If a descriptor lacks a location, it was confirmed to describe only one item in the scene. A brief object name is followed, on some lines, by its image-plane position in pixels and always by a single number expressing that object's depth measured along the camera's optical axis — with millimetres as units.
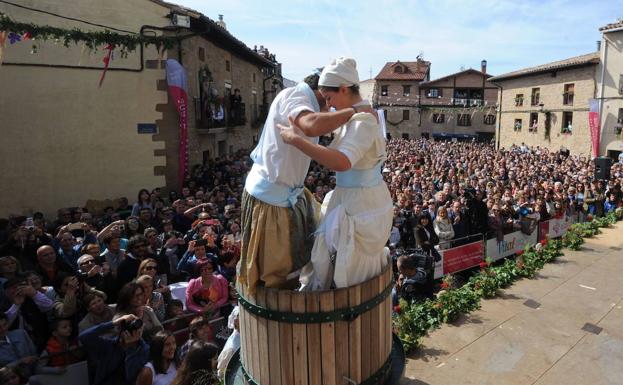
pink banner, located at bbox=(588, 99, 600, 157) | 27406
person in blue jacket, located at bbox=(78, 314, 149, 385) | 3904
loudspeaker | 15602
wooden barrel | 2604
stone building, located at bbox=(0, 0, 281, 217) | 11719
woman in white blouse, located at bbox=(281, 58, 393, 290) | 2641
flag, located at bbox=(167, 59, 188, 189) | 12781
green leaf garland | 10203
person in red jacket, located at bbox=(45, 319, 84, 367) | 4121
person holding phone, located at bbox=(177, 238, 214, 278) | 6160
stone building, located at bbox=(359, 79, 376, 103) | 58297
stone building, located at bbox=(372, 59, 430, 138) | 54125
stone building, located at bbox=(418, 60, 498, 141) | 52031
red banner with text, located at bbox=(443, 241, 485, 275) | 8336
